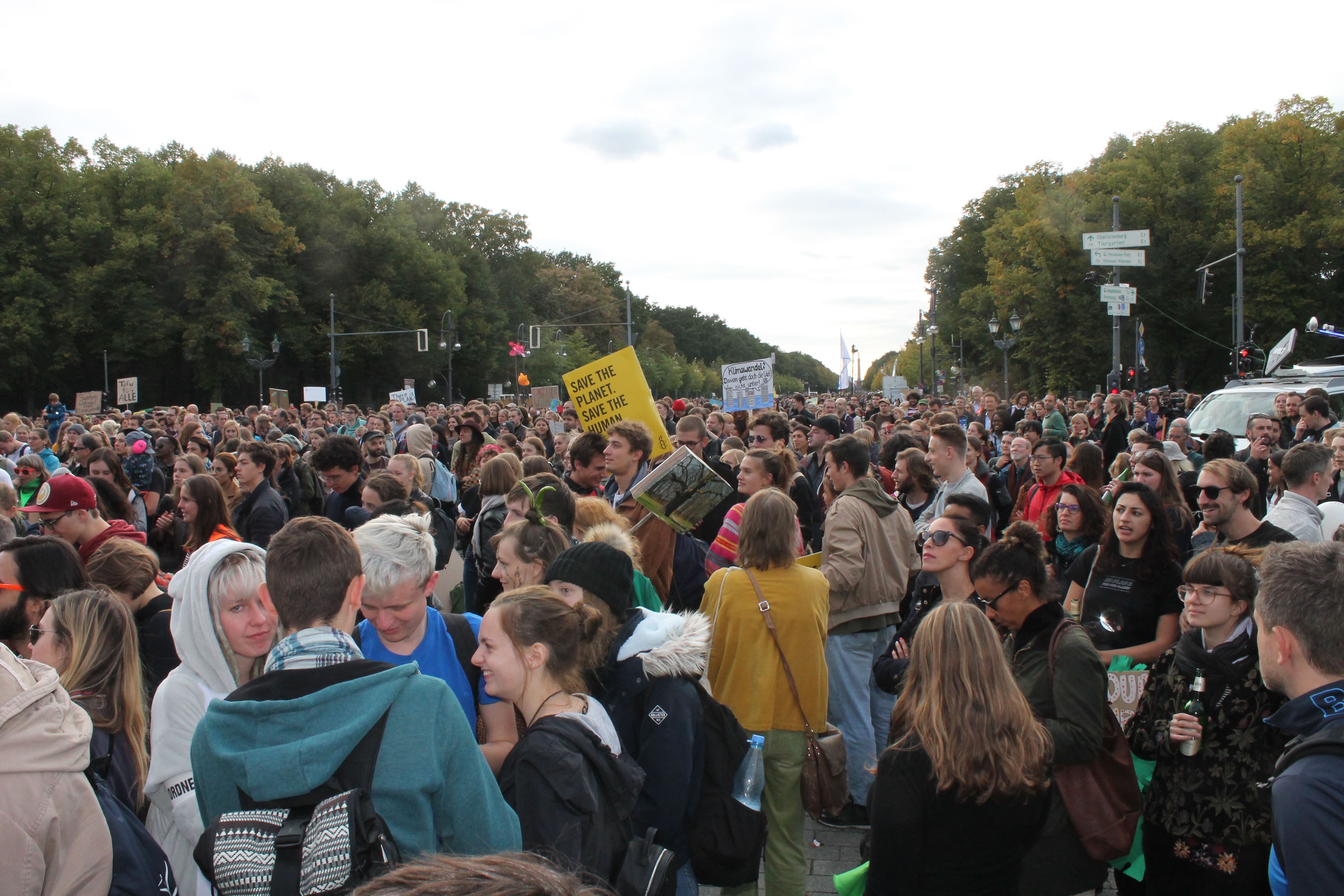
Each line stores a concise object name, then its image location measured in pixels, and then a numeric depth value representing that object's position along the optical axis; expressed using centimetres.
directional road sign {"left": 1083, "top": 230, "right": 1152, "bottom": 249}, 2295
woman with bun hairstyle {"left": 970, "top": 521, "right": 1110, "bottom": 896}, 314
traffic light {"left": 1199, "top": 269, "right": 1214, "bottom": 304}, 3122
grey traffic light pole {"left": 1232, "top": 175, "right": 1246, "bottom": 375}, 2995
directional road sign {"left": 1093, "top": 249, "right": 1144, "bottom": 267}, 2312
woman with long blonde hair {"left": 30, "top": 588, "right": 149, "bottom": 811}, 291
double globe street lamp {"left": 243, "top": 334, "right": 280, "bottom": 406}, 3434
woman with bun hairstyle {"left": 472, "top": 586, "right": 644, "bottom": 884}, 237
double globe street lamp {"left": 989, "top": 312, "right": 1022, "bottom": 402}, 3425
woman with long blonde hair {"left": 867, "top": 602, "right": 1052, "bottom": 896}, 271
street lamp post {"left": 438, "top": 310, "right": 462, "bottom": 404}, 4906
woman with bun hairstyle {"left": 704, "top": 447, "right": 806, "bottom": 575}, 552
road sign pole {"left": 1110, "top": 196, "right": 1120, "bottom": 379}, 2723
